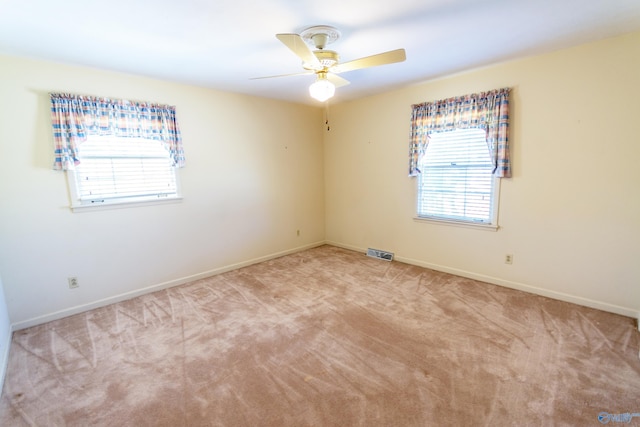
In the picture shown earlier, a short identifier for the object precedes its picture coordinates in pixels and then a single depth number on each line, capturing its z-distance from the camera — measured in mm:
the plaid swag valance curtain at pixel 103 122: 2721
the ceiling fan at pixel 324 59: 2133
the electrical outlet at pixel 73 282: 2922
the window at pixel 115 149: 2760
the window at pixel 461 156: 3160
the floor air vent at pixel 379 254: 4395
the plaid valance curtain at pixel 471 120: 3102
